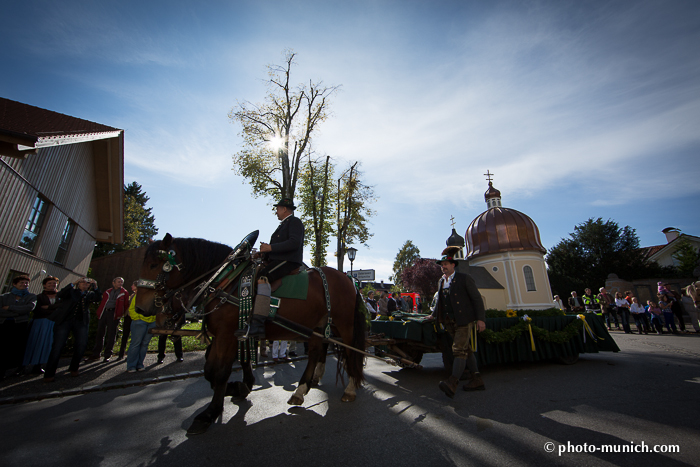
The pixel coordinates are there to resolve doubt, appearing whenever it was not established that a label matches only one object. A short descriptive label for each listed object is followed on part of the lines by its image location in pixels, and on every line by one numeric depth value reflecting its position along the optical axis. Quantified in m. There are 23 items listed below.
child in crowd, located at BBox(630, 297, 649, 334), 13.67
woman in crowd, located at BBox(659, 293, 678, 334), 12.88
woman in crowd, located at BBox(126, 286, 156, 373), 6.54
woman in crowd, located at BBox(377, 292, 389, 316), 15.74
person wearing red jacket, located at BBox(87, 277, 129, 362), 7.57
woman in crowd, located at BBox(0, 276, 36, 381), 5.78
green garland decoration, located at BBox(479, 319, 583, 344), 5.81
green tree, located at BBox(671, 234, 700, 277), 30.50
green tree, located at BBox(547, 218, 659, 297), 36.19
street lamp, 15.27
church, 25.56
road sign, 13.39
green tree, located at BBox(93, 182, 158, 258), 30.16
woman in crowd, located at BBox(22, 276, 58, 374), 6.09
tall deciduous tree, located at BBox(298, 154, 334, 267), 17.94
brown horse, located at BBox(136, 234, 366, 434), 3.42
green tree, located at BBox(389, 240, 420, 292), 54.32
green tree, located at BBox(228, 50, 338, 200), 16.33
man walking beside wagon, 4.53
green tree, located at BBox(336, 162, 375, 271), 19.80
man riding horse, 3.42
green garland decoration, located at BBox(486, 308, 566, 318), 6.83
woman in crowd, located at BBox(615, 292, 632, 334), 14.40
